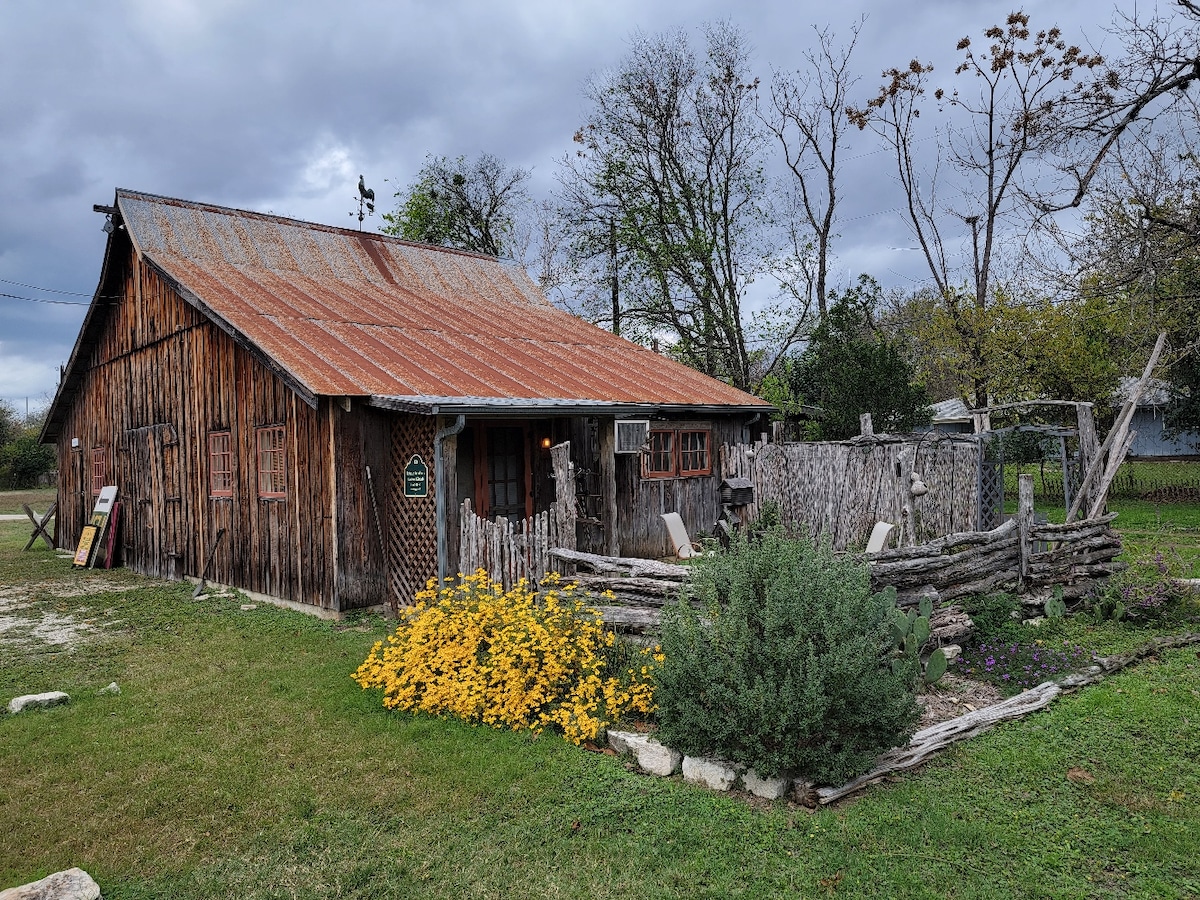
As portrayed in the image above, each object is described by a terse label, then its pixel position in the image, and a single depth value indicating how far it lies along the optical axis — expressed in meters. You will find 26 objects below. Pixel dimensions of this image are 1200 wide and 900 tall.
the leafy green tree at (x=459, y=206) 30.72
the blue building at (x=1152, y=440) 31.56
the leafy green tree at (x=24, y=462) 33.57
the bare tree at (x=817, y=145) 24.06
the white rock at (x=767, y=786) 4.37
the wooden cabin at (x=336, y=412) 9.16
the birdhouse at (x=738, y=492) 13.66
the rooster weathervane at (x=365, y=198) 21.64
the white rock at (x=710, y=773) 4.54
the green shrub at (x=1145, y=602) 7.69
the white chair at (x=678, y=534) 12.65
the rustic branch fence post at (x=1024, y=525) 7.76
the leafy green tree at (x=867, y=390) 16.67
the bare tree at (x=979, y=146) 18.97
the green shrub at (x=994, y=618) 6.85
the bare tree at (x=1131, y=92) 9.29
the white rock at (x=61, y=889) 3.39
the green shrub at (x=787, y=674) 4.25
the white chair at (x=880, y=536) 10.68
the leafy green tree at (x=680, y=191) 25.09
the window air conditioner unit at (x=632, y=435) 11.38
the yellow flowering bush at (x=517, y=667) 5.48
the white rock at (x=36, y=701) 6.09
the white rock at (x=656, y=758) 4.75
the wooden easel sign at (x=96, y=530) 14.16
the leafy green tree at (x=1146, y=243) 10.05
